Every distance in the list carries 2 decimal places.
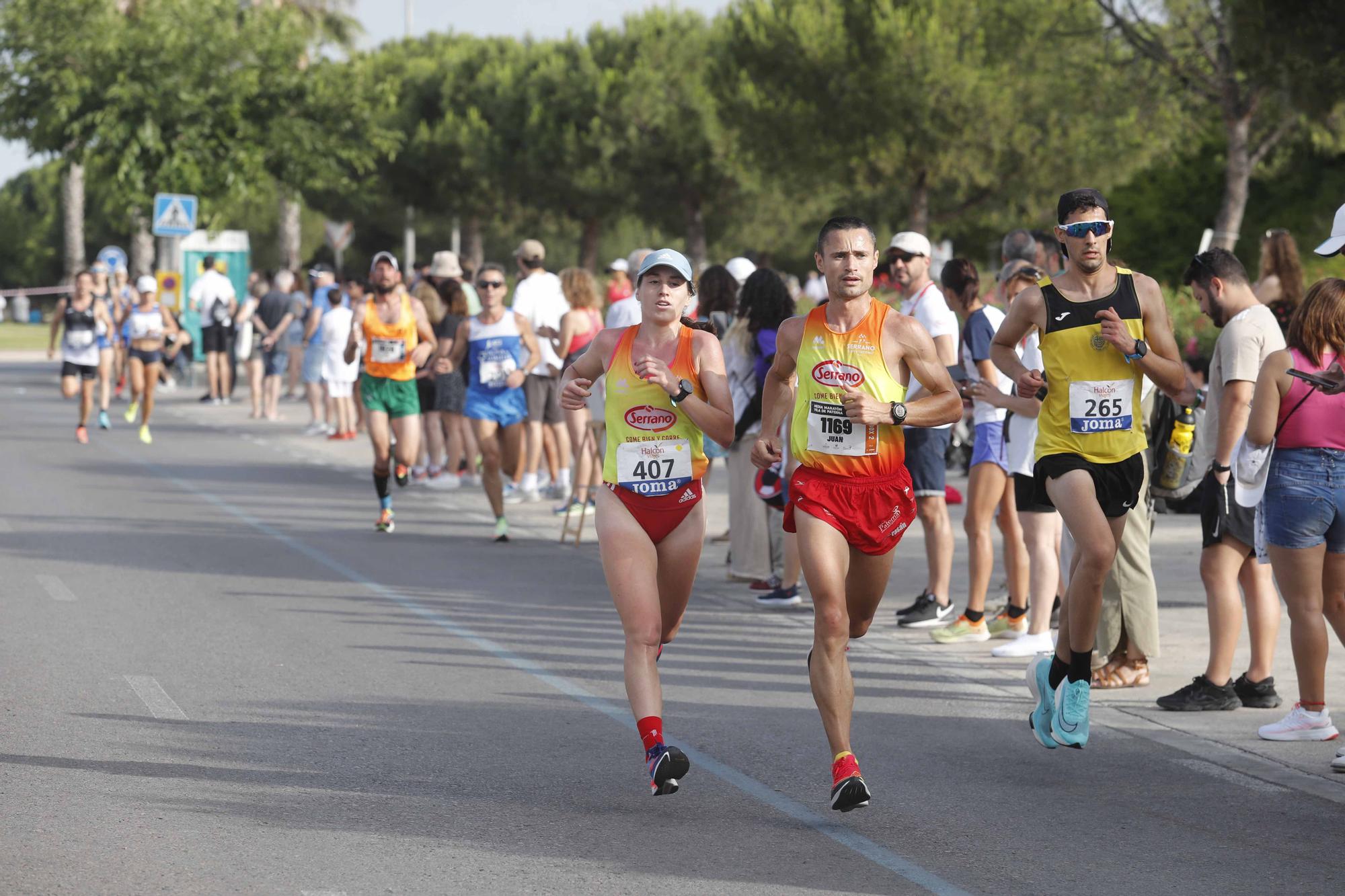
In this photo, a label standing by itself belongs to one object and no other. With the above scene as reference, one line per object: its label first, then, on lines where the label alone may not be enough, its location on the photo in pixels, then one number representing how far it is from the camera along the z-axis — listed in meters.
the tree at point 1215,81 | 56.12
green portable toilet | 68.94
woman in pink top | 13.98
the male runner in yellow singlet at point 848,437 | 12.27
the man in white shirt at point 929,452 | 19.20
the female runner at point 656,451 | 12.75
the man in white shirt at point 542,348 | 31.47
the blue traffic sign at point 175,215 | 61.16
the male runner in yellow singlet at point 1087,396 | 13.47
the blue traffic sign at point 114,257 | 68.12
